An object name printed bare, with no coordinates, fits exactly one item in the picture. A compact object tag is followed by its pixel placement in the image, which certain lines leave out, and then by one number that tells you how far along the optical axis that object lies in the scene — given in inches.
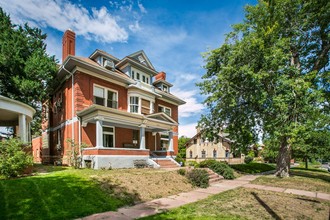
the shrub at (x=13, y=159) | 361.7
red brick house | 578.2
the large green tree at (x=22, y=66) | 642.8
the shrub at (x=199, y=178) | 417.4
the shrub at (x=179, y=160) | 796.6
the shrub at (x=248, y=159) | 1565.6
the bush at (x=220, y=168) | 549.0
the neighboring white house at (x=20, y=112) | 447.8
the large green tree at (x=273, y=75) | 517.0
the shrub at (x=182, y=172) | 454.0
